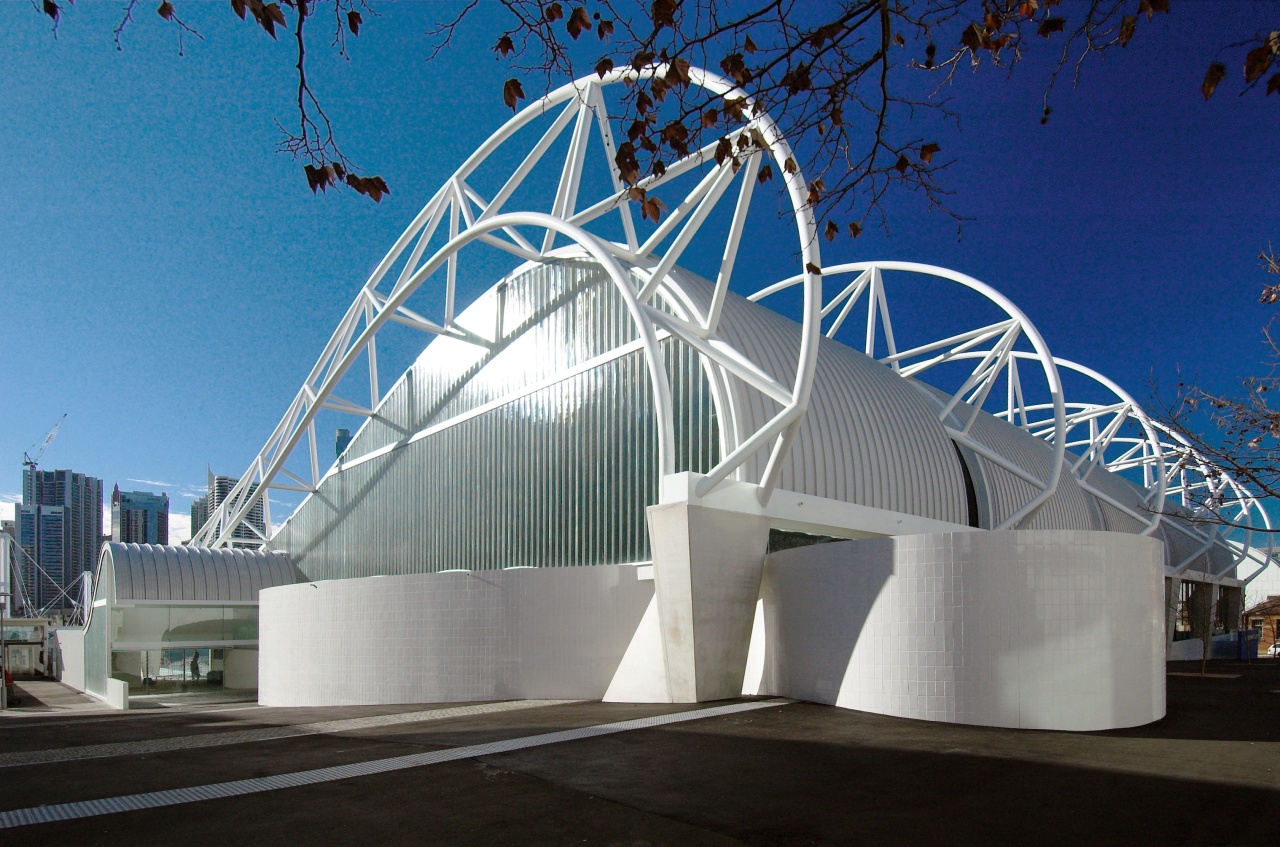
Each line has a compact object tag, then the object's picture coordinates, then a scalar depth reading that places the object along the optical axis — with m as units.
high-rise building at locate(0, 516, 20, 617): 83.94
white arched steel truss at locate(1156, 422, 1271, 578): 48.50
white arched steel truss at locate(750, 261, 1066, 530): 30.02
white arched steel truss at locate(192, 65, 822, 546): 18.73
